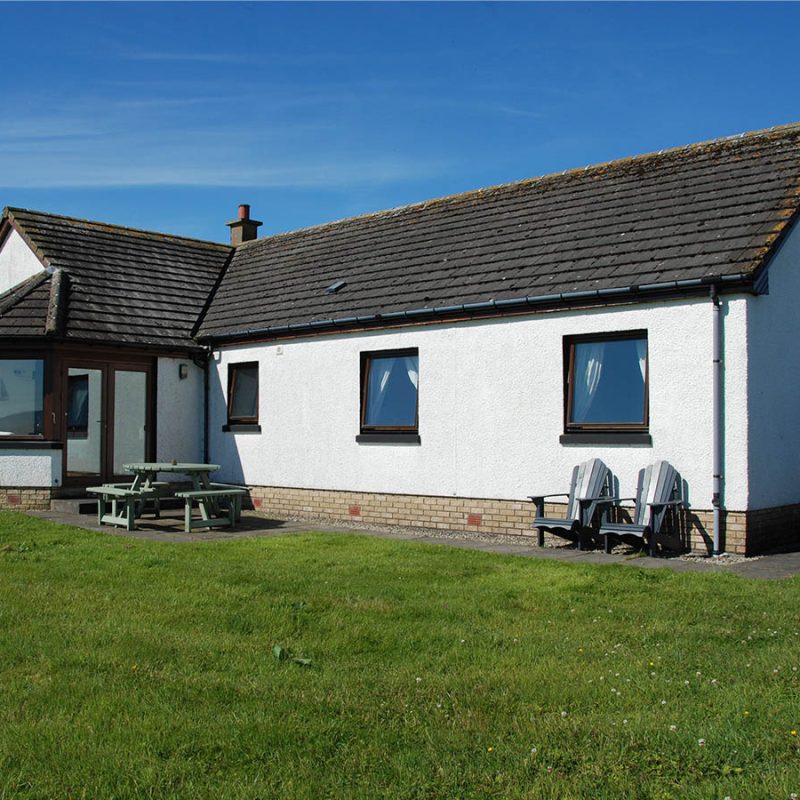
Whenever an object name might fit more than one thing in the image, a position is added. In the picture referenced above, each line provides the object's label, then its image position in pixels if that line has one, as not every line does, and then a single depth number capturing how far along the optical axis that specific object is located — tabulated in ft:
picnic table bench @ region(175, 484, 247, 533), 41.45
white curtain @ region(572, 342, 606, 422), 39.34
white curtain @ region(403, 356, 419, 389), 46.11
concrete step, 48.98
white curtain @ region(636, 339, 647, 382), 37.78
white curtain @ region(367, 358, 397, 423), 47.47
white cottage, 35.96
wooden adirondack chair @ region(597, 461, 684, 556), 34.24
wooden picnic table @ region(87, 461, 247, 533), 42.11
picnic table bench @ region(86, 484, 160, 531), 42.11
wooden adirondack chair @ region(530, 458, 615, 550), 36.40
